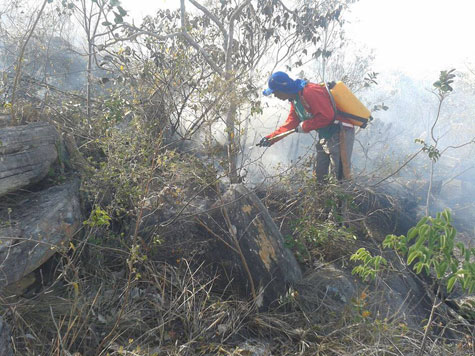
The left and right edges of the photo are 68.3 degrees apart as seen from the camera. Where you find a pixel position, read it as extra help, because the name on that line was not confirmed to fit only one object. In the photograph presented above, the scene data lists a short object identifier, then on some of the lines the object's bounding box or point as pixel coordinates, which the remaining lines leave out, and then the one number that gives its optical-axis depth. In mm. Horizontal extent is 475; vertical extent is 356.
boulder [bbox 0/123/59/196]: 2543
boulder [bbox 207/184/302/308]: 2664
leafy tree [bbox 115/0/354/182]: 4344
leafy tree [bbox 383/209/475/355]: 1329
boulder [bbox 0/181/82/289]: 2176
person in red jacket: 4009
